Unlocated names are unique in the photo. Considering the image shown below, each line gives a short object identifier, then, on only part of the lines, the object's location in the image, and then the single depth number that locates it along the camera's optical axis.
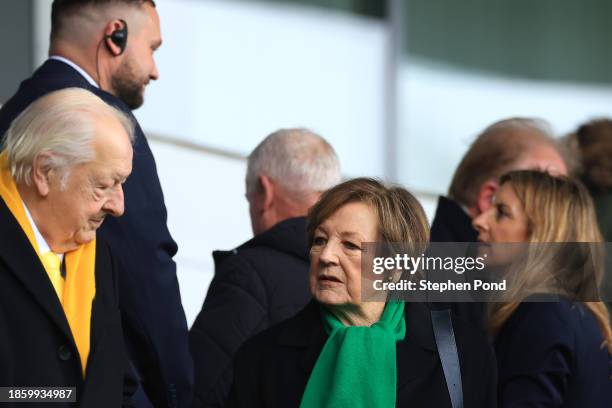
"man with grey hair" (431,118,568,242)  11.77
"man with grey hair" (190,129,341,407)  9.84
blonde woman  9.44
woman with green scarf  8.13
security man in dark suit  9.10
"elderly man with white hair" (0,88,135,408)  7.70
